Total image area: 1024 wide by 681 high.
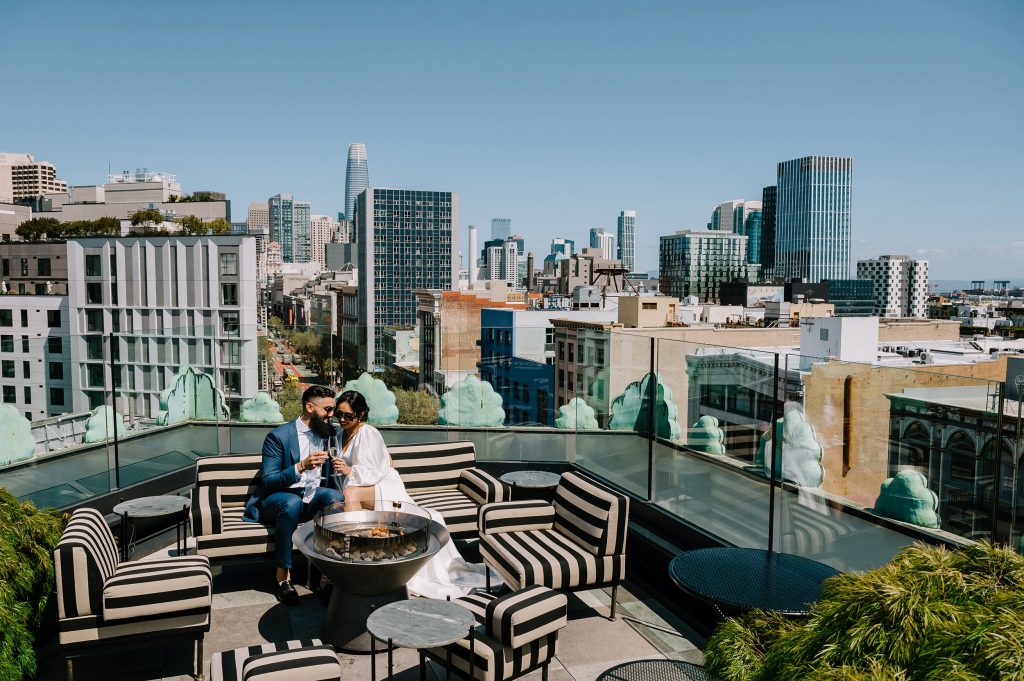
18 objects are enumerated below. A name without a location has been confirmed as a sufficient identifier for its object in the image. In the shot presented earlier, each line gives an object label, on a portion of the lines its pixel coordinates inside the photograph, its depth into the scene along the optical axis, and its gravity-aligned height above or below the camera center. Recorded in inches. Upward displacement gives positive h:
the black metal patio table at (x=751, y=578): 127.6 -55.7
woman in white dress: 187.0 -48.8
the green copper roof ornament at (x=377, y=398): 298.7 -43.9
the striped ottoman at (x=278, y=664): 114.1 -61.0
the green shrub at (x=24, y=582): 132.2 -57.9
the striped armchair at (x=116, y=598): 137.8 -60.7
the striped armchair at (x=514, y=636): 130.4 -64.5
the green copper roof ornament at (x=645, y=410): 217.0 -36.9
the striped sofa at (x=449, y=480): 217.0 -59.3
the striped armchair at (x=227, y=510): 186.9 -59.5
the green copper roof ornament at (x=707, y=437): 195.5 -39.8
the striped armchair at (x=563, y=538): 167.2 -62.7
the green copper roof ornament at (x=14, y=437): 211.5 -43.0
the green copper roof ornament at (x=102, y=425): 234.4 -43.2
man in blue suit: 187.0 -49.7
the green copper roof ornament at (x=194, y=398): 277.0 -40.8
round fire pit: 145.3 -53.9
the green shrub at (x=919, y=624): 62.6 -31.5
